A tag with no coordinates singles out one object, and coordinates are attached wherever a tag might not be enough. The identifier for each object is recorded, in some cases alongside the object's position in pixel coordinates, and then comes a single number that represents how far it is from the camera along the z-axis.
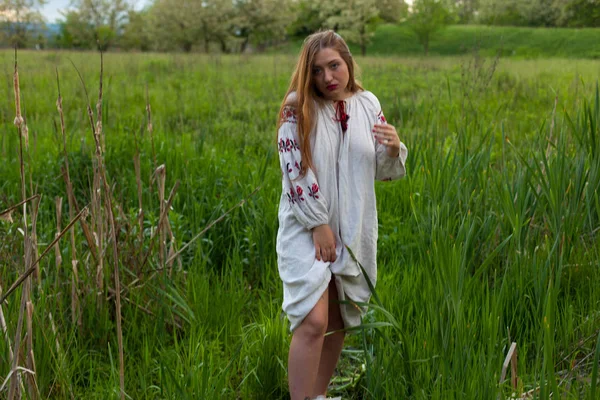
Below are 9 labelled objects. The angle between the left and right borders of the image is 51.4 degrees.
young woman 1.87
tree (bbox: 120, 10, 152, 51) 53.75
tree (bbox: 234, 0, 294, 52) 46.31
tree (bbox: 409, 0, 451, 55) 39.25
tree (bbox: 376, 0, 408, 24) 47.22
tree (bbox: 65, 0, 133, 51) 54.25
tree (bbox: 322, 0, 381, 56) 38.59
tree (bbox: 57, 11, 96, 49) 54.56
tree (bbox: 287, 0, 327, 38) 49.78
